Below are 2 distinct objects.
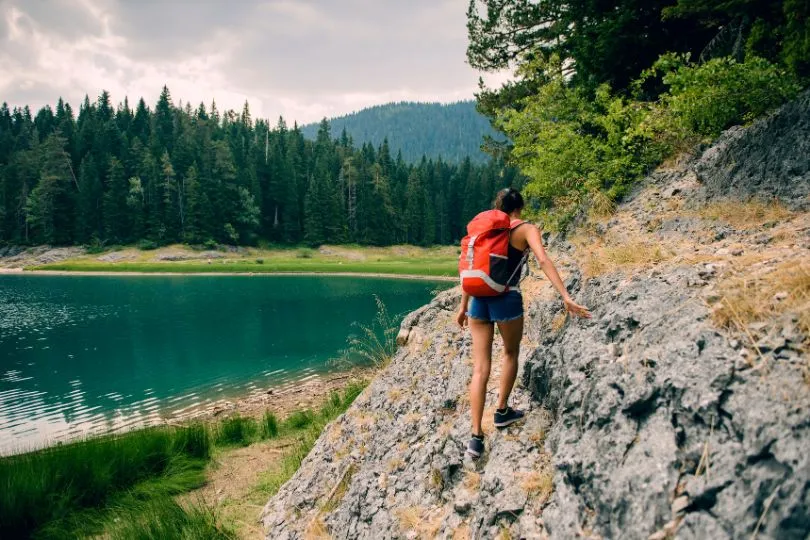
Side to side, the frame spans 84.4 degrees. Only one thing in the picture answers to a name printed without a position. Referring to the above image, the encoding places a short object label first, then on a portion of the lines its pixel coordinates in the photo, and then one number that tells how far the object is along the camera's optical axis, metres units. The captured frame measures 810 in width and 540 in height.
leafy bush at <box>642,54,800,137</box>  6.74
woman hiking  4.14
